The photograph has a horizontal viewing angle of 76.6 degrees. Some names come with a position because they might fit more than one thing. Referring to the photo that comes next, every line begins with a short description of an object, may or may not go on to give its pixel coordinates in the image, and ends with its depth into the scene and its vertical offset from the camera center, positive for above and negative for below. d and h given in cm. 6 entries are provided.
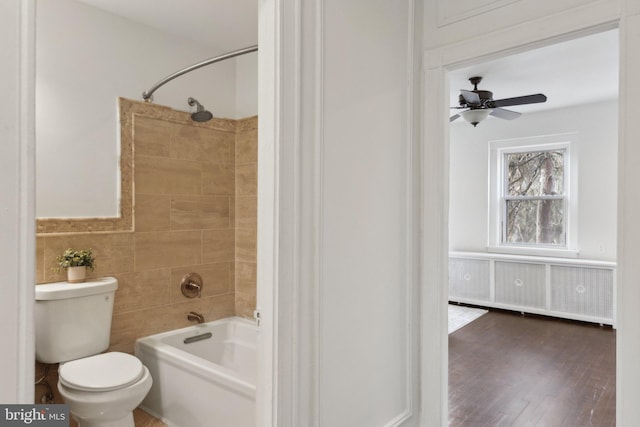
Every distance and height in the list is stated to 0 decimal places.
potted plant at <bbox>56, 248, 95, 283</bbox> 230 -30
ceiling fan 337 +94
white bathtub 211 -99
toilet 197 -80
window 500 +20
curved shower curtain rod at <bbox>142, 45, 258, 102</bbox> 224 +87
